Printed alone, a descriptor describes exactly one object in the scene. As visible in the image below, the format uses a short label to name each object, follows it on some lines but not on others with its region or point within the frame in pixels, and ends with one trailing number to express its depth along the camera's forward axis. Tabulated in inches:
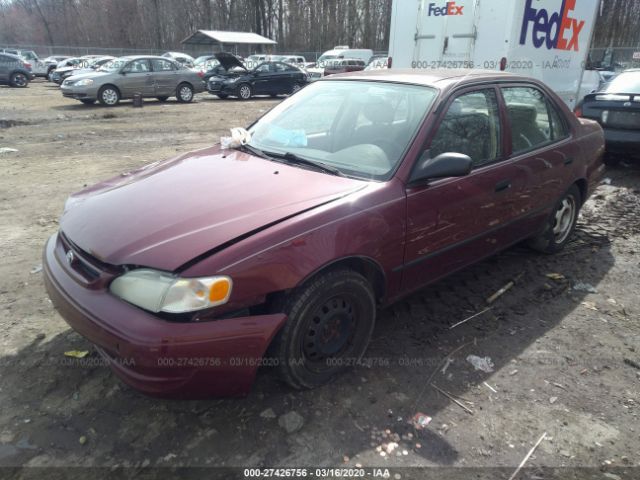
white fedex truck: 297.0
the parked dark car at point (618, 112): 260.8
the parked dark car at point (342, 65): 950.4
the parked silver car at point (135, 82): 577.6
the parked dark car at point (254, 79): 721.0
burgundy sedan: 79.7
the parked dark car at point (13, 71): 862.5
